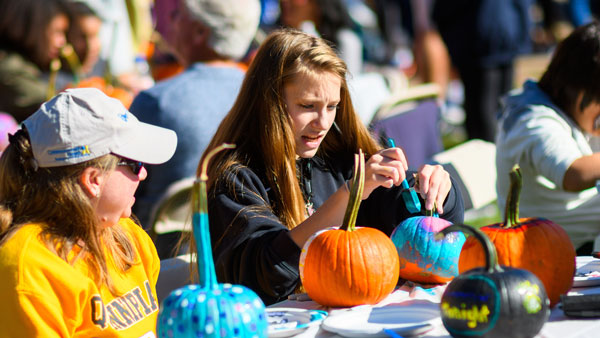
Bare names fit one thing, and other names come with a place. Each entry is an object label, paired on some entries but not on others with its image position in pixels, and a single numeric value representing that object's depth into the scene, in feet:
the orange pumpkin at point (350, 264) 10.73
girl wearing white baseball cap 10.49
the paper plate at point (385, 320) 10.19
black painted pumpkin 9.96
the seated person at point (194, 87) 15.00
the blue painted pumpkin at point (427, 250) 11.10
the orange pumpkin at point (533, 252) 10.59
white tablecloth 10.21
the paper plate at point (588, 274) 11.00
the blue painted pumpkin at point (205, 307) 9.73
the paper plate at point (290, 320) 10.33
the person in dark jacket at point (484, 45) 26.02
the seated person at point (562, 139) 13.52
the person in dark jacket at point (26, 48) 21.85
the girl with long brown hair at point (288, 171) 11.43
